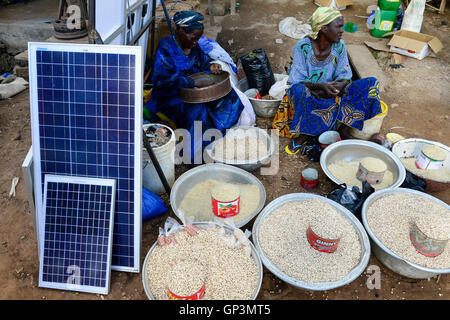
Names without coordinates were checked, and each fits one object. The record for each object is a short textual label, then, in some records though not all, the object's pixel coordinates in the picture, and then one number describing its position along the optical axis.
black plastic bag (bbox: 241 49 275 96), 4.62
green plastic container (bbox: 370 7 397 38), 6.54
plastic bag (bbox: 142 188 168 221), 3.01
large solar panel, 2.31
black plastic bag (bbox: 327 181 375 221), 3.02
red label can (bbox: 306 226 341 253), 2.52
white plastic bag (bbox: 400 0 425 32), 6.22
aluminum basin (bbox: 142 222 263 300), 2.30
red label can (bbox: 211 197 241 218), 2.79
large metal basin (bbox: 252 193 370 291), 2.35
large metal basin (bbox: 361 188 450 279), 2.46
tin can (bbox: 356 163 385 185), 3.23
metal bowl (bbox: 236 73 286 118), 4.48
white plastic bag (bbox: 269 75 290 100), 4.53
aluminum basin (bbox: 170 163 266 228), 3.15
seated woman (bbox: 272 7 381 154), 3.77
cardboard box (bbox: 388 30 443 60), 5.90
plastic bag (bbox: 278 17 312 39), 6.79
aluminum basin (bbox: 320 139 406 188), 3.40
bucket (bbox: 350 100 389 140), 3.90
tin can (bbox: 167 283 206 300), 2.10
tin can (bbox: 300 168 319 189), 3.49
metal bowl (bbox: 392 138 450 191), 3.57
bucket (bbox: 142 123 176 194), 3.13
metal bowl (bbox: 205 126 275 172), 3.46
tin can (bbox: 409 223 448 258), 2.48
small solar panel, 2.44
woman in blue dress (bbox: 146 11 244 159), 3.46
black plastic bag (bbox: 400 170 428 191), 3.29
